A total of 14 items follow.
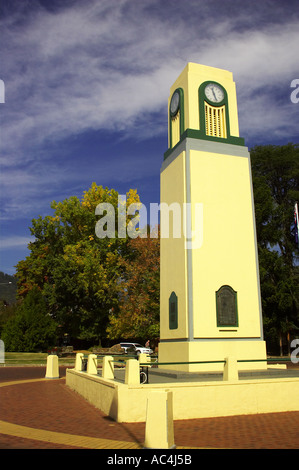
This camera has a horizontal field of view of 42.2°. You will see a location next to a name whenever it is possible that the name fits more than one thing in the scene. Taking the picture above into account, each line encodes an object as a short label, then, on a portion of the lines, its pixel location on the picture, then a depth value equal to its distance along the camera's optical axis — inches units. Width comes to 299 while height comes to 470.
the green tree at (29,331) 1235.9
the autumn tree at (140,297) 1179.7
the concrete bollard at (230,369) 394.6
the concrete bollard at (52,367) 728.8
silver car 1260.6
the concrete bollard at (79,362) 600.7
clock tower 573.6
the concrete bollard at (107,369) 435.5
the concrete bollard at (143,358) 676.1
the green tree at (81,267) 1368.5
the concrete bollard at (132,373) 353.1
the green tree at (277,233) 1114.1
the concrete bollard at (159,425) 236.1
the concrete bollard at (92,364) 510.9
